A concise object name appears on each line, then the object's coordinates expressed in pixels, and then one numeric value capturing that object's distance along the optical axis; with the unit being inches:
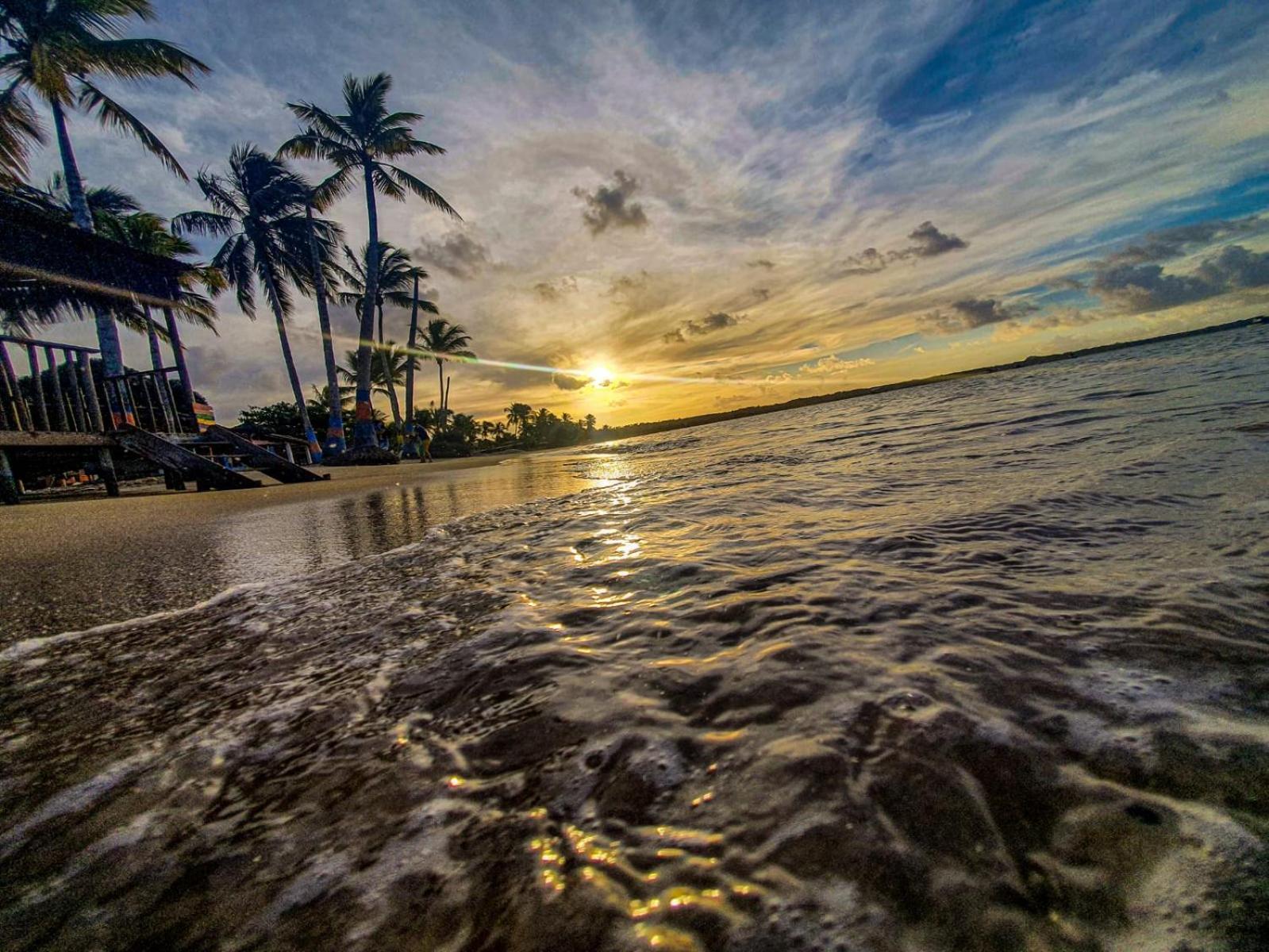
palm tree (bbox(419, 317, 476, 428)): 1472.7
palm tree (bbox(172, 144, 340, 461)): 868.0
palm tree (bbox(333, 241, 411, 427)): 1019.3
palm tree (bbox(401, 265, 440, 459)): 1091.9
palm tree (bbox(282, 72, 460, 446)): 808.3
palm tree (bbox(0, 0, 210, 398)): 504.1
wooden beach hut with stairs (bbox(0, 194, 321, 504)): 288.7
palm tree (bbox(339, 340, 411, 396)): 1341.0
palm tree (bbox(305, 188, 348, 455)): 865.5
